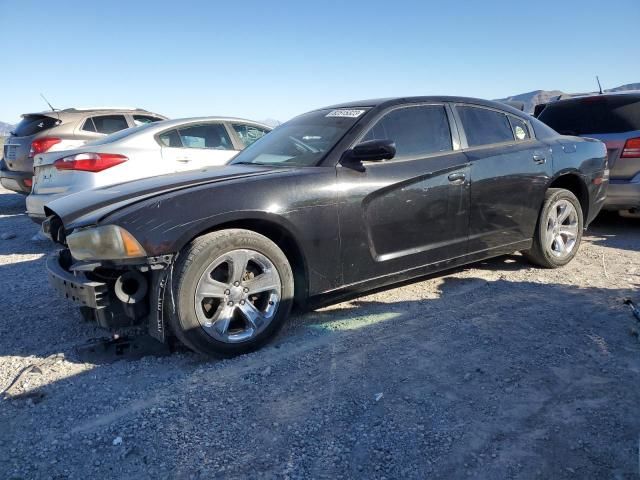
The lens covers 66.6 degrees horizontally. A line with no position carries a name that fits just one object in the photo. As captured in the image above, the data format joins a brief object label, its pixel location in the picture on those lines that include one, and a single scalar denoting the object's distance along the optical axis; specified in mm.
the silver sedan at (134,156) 5219
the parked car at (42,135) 7375
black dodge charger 2750
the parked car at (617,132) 5535
